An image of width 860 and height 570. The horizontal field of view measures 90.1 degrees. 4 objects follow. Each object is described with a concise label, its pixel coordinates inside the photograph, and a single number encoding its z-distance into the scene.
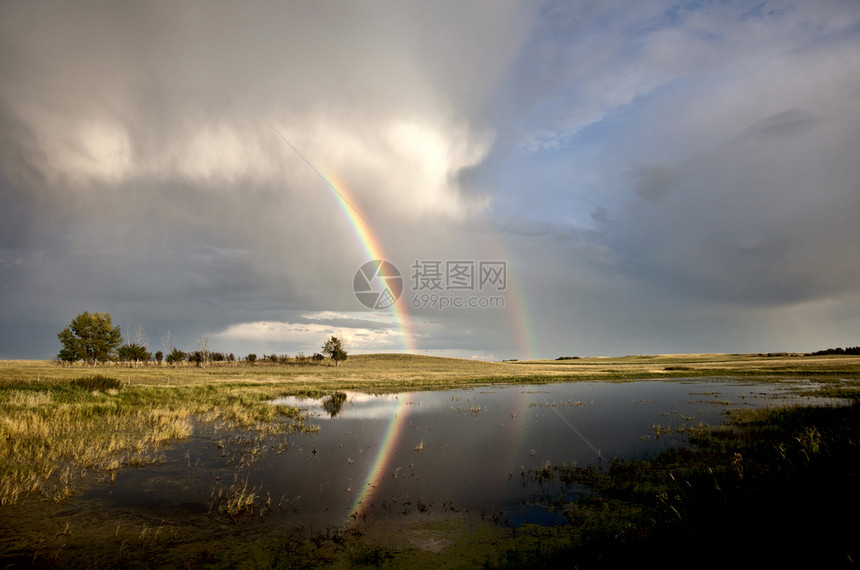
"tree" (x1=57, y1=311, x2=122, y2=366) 101.00
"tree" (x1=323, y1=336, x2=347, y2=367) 121.25
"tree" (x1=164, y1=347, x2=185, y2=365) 125.50
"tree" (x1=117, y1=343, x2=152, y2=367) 117.25
